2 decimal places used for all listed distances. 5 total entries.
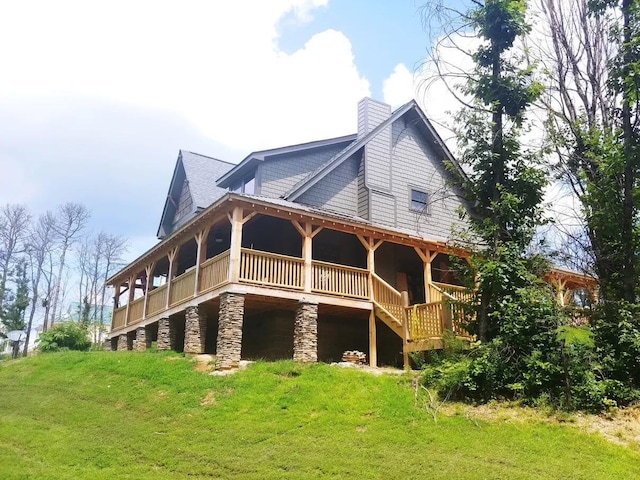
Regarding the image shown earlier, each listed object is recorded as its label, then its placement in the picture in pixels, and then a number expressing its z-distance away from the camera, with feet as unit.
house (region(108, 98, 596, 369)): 52.29
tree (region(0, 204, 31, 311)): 142.20
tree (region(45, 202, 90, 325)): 149.07
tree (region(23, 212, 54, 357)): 147.43
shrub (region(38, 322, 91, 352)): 77.77
